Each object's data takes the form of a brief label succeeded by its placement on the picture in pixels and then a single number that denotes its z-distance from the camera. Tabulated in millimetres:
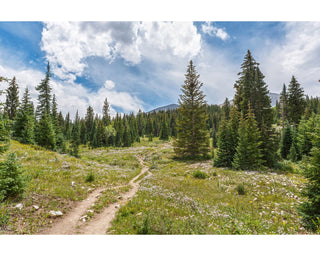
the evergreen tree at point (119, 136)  60891
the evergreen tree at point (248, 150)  16922
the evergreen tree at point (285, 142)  33625
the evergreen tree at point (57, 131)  33469
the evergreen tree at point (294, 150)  26906
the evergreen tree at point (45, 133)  27344
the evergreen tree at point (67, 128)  77588
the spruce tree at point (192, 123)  26312
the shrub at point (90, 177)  12773
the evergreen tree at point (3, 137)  6730
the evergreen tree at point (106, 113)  82581
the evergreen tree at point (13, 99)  39625
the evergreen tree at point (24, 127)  26328
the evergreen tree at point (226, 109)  46312
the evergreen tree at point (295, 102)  38188
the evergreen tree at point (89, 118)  81625
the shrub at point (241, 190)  10484
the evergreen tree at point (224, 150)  19859
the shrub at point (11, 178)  6809
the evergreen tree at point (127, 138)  60634
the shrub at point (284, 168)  15620
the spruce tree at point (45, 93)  36075
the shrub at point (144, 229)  5358
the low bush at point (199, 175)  15406
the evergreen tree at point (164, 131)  77456
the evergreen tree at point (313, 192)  6241
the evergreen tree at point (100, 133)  60250
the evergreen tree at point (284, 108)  44025
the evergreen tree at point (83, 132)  74212
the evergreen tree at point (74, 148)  28247
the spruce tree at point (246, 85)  23062
